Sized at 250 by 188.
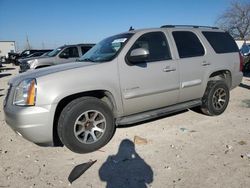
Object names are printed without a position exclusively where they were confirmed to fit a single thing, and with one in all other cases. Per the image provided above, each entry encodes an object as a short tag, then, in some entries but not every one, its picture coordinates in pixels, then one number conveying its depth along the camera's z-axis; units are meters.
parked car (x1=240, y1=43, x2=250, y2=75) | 13.14
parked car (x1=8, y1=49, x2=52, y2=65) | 28.31
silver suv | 3.54
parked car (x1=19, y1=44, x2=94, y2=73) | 11.67
